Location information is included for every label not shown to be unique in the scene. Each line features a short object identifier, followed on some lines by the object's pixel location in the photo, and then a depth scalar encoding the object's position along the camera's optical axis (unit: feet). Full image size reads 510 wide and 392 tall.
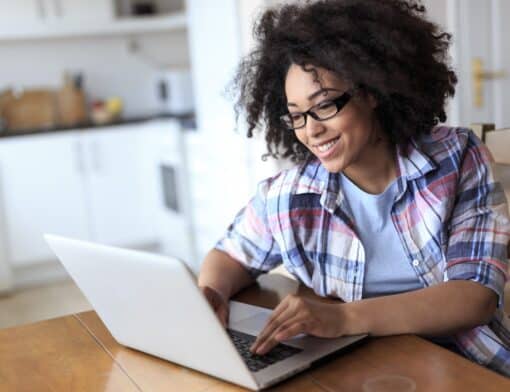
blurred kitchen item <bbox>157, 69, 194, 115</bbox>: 15.93
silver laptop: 3.45
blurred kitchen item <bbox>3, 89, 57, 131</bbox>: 15.79
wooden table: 3.48
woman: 4.44
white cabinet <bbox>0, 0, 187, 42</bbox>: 15.14
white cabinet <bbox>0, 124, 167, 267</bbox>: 14.43
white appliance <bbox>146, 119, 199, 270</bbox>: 14.70
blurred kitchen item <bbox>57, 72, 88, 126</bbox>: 16.17
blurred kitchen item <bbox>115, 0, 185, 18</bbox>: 16.85
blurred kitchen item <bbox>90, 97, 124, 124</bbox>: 15.76
